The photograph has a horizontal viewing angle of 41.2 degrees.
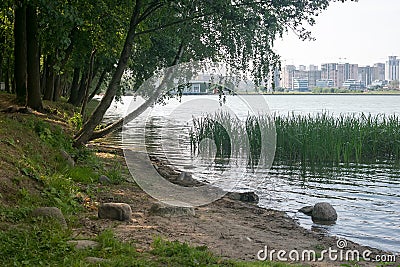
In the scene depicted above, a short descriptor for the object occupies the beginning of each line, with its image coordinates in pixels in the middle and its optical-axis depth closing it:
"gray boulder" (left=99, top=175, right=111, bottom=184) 10.82
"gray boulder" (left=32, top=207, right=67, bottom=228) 6.68
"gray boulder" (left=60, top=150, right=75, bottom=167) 11.25
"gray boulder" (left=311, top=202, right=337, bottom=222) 10.79
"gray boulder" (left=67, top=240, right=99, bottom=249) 5.77
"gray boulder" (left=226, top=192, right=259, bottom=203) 12.66
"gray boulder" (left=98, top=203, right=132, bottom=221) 7.65
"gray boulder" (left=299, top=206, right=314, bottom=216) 11.36
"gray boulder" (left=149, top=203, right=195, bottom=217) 8.53
